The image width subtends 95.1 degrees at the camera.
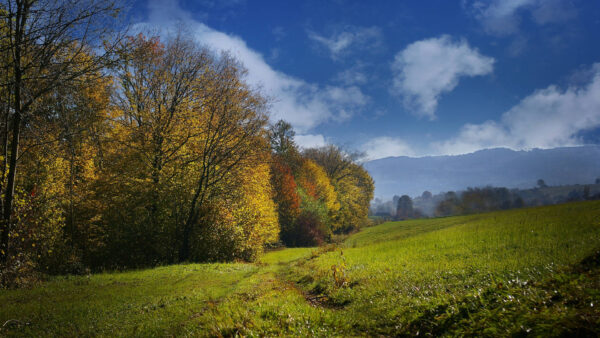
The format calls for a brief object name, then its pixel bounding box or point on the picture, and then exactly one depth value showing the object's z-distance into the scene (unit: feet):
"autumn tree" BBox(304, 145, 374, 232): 217.36
